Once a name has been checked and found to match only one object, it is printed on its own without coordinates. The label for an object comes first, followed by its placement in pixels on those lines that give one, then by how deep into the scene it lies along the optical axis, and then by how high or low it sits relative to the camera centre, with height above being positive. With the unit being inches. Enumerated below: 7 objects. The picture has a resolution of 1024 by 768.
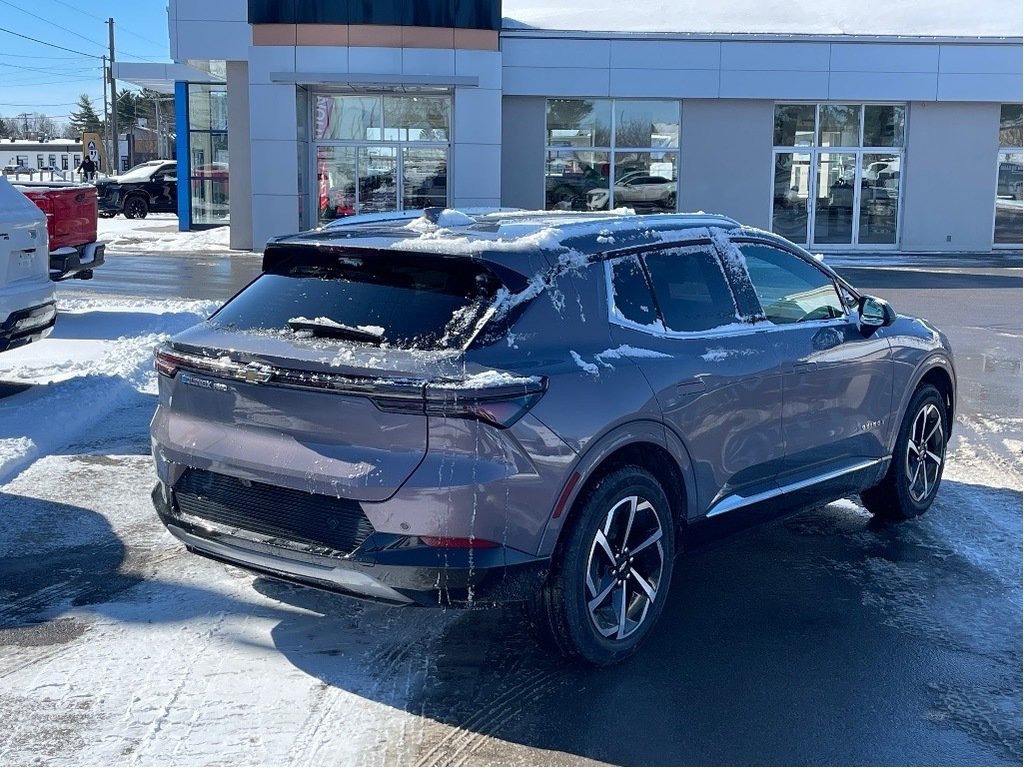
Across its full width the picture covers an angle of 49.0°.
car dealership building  887.7 +75.6
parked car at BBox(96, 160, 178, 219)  1362.0 +3.5
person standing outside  1836.9 +39.6
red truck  514.9 -14.9
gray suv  155.2 -31.5
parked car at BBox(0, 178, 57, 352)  345.4 -25.7
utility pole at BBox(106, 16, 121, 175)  2669.8 +152.6
